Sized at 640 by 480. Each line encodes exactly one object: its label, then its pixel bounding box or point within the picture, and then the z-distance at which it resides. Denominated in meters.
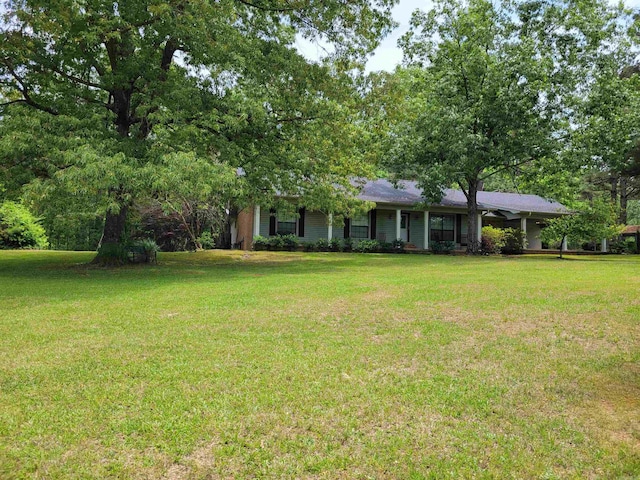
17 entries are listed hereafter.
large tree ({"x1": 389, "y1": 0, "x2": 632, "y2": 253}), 19.30
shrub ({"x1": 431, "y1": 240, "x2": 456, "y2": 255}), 23.76
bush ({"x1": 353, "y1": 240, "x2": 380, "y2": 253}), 22.84
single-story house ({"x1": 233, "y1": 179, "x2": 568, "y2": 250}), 22.95
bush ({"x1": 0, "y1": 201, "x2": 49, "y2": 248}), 22.33
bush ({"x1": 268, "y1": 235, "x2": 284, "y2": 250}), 21.67
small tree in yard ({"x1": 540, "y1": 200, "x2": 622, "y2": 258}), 19.80
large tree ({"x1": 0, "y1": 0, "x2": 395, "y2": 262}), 10.03
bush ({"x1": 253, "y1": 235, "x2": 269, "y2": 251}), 21.36
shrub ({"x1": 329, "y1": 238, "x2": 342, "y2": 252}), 22.52
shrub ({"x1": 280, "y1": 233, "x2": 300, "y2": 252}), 21.92
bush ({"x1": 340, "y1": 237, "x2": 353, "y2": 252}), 22.69
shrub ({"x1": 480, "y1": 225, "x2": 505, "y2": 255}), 23.59
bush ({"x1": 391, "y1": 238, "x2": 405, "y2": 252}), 23.23
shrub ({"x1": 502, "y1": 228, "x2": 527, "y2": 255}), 24.73
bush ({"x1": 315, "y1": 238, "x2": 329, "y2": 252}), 22.47
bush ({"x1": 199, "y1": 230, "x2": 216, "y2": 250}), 23.92
